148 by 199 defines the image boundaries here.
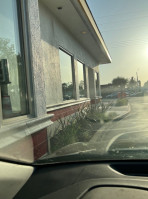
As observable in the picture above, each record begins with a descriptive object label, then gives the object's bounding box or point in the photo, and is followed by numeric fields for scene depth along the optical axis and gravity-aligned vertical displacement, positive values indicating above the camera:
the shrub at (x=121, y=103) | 18.95 -0.94
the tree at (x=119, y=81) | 51.31 +2.40
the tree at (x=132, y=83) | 66.38 +2.33
